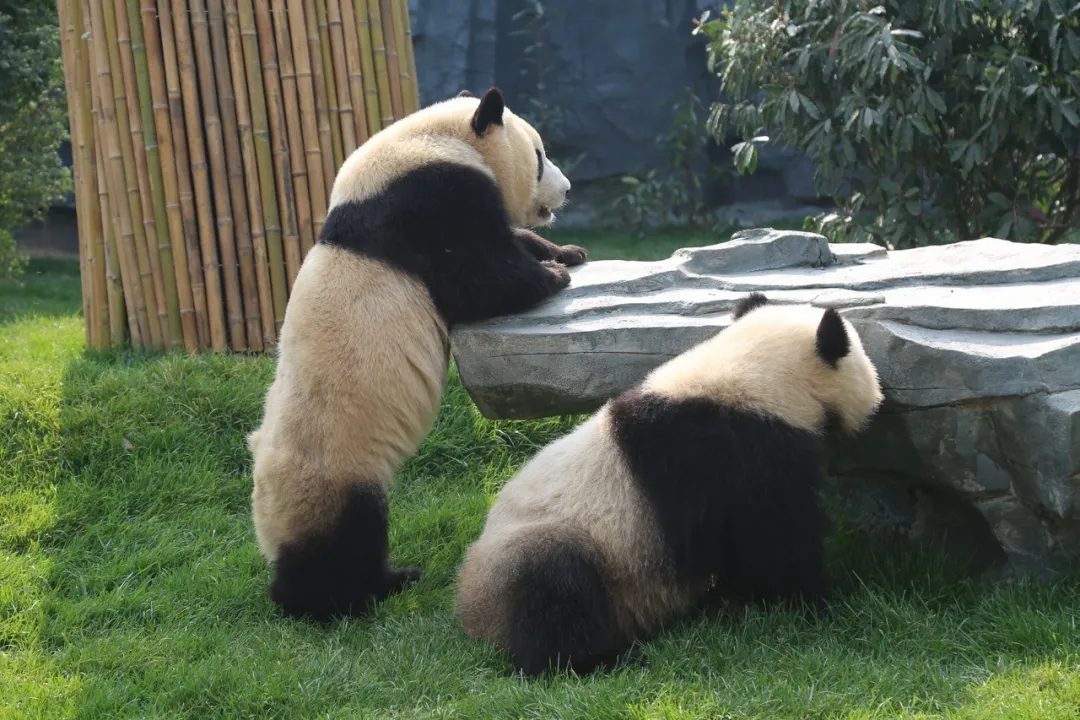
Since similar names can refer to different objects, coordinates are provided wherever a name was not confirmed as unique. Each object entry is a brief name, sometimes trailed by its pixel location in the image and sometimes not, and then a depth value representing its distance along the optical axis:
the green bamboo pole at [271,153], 12.77
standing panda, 8.53
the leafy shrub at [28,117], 20.39
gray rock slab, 7.30
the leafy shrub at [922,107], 12.27
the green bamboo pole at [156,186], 12.63
